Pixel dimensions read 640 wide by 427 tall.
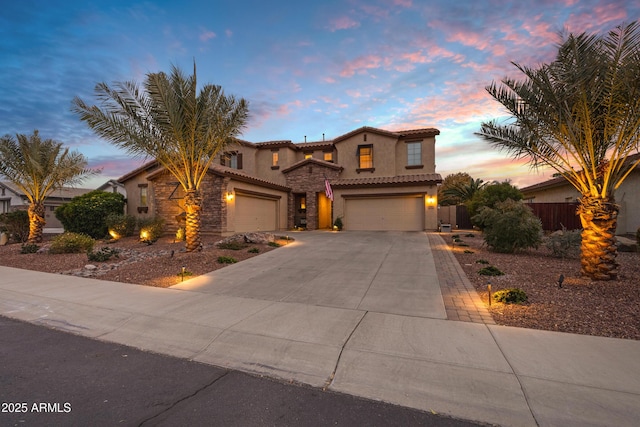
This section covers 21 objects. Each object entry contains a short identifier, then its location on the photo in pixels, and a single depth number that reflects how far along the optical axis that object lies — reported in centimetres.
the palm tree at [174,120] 1003
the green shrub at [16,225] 1708
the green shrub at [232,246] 1216
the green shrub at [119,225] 1653
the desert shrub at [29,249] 1279
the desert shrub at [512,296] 563
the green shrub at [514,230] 1092
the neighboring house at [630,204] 1513
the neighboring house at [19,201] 3170
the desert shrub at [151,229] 1467
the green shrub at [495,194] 1812
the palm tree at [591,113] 628
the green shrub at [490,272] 787
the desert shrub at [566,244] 989
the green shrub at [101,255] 1047
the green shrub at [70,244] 1217
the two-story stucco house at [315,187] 1750
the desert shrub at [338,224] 2130
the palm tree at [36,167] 1462
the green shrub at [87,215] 1705
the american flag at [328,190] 2027
